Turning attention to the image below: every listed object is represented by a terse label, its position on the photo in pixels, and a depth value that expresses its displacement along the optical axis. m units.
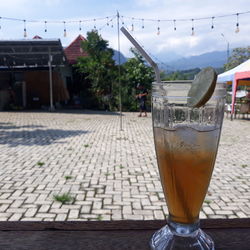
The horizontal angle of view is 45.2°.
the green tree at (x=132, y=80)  15.84
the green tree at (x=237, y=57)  30.62
